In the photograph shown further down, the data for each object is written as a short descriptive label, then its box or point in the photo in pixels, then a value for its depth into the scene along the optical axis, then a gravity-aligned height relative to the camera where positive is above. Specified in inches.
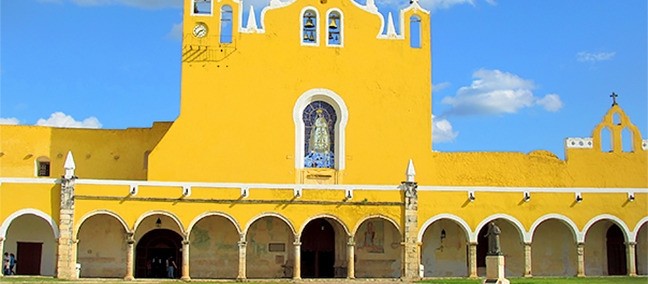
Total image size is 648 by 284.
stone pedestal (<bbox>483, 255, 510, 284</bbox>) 983.6 -25.7
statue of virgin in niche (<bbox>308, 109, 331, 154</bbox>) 1334.9 +156.4
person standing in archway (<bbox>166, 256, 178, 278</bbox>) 1290.1 -34.7
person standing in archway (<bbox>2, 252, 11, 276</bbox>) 1253.7 -32.3
